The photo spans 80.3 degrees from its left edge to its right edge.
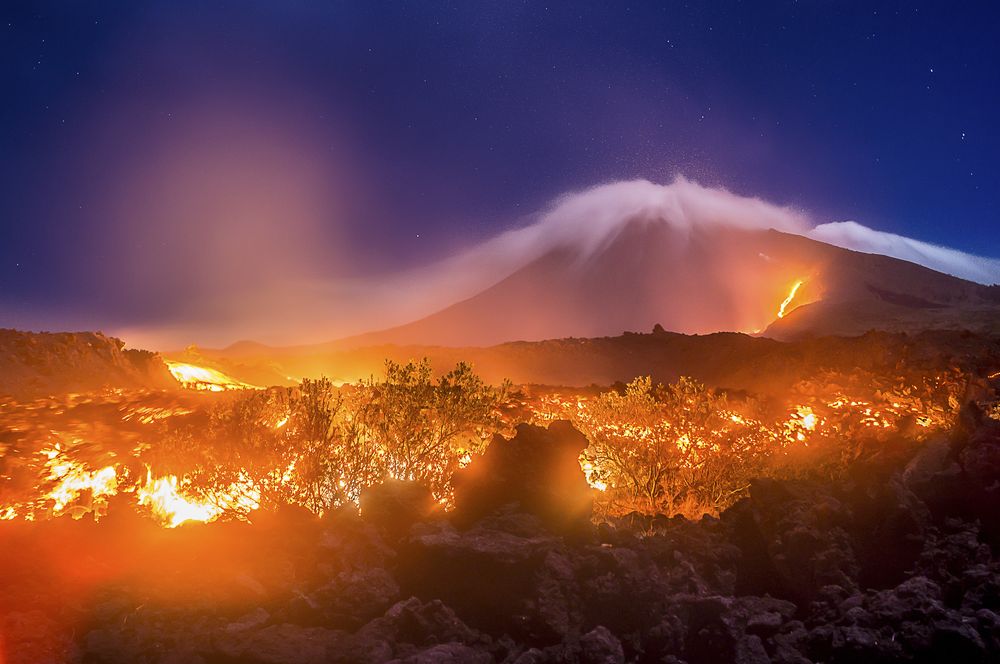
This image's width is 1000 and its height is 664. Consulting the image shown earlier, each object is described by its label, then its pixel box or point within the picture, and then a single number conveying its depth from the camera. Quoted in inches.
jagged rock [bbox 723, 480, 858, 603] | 388.8
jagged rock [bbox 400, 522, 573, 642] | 355.6
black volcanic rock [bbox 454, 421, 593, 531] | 438.0
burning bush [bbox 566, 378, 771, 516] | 507.8
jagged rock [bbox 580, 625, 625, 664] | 323.0
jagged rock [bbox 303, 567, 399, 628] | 353.4
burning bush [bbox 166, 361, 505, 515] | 451.8
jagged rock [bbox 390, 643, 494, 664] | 302.4
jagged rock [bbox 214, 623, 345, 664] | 312.8
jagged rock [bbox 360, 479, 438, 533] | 431.8
